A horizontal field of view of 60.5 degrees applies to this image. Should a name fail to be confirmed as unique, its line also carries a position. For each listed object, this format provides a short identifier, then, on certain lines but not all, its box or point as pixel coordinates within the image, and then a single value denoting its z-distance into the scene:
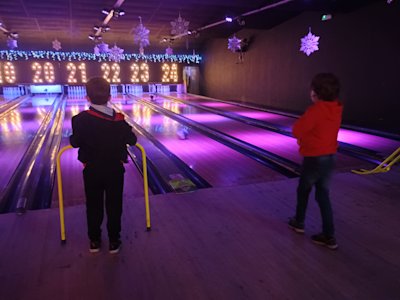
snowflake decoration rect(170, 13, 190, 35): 7.31
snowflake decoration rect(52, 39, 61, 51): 10.77
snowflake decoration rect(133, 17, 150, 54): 7.82
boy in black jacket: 1.82
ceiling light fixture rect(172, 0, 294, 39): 6.88
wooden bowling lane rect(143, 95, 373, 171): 4.28
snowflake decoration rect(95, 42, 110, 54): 10.38
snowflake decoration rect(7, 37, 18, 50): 10.22
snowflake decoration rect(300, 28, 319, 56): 7.60
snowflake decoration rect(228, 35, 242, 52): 10.45
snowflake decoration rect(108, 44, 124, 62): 11.07
